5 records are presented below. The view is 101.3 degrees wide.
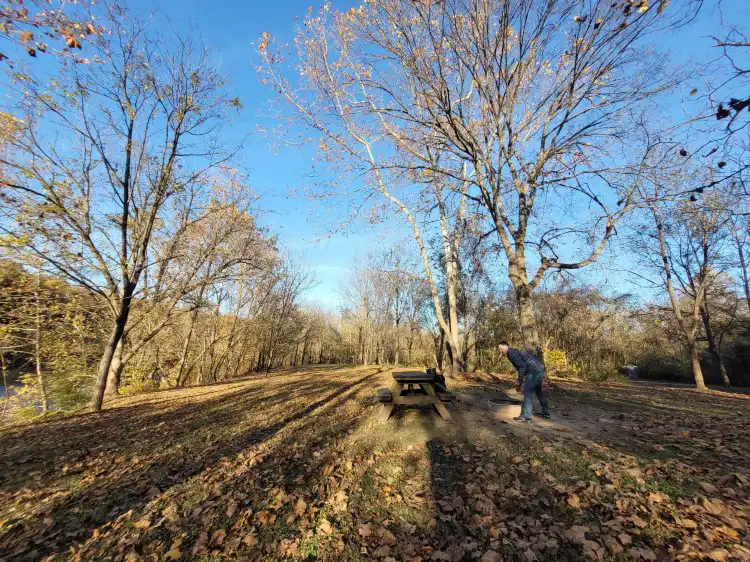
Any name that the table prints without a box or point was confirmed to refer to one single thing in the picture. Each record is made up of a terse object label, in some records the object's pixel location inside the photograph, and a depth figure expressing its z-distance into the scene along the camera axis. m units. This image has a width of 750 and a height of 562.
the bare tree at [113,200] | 7.02
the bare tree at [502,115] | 7.50
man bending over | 5.69
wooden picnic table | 5.81
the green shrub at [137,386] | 14.14
